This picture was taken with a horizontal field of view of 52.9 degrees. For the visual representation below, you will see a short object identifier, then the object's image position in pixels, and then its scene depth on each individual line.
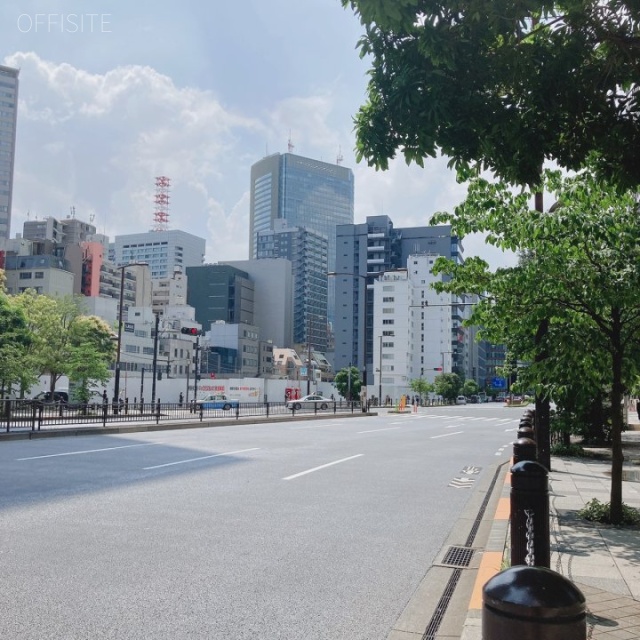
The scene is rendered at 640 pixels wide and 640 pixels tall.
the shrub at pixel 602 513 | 8.30
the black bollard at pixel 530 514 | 4.51
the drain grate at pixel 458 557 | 6.59
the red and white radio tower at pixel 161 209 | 187.75
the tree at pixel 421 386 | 97.19
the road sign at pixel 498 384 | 136.76
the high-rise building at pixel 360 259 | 150.50
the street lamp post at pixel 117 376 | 43.17
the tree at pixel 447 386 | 106.43
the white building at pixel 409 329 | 128.50
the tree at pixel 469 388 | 130.62
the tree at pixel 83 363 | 39.06
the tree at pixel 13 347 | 36.22
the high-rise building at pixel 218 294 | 154.38
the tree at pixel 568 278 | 7.89
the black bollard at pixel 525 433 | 9.29
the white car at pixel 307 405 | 50.80
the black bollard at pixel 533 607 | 2.04
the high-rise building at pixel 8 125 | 173.62
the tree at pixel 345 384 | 95.62
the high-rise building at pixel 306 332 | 188.41
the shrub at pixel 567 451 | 17.70
